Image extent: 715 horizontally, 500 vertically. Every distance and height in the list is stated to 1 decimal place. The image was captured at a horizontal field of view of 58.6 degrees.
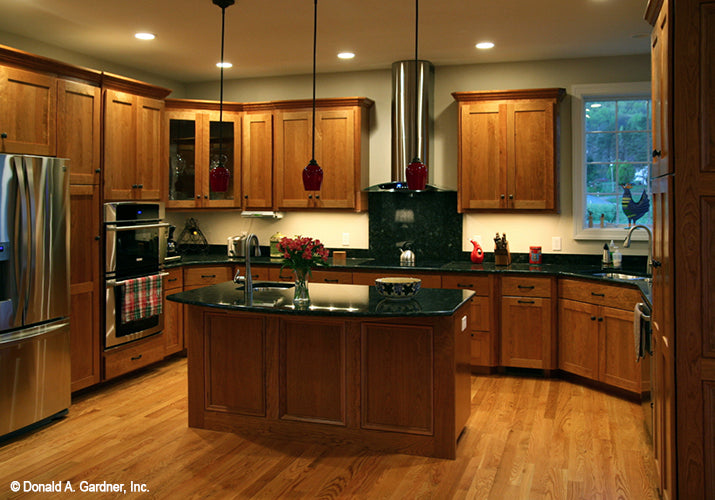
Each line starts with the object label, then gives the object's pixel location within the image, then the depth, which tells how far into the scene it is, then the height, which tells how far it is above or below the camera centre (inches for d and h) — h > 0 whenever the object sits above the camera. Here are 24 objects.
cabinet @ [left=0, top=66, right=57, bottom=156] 155.3 +35.7
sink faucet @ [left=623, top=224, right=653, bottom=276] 157.2 +2.0
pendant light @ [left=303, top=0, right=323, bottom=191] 148.0 +18.1
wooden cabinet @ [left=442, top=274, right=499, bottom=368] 207.8 -20.0
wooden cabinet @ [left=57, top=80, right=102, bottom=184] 172.1 +34.6
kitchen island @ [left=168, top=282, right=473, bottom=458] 137.6 -25.9
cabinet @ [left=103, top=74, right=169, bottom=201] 190.1 +35.9
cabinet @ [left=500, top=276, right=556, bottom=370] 203.3 -22.0
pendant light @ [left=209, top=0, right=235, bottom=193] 159.9 +19.4
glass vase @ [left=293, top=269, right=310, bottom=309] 146.6 -7.8
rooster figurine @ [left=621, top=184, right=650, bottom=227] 211.8 +16.4
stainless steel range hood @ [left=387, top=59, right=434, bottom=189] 221.1 +49.9
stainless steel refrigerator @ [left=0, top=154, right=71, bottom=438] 147.8 -9.4
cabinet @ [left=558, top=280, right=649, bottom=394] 180.2 -23.7
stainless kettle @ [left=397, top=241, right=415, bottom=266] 223.3 -1.5
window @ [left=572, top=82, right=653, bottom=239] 213.9 +32.7
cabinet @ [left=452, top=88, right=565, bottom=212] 211.9 +35.4
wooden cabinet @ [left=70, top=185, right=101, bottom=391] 177.6 -9.2
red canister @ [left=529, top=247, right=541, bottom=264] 221.0 -0.3
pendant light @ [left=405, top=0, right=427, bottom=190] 133.0 +16.5
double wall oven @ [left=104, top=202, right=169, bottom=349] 189.5 -0.6
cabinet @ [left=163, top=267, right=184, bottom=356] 218.9 -22.3
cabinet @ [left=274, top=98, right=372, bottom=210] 229.9 +37.4
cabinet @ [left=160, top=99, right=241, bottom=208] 233.1 +37.8
